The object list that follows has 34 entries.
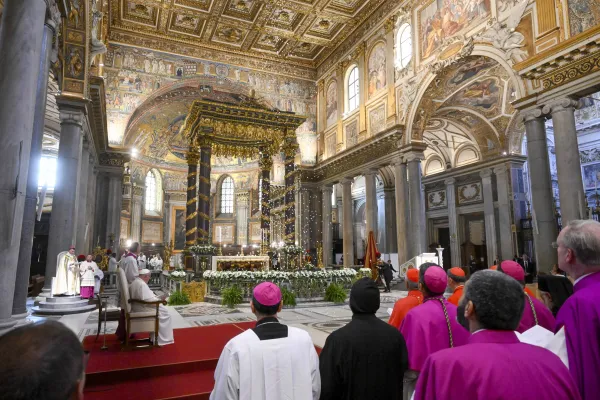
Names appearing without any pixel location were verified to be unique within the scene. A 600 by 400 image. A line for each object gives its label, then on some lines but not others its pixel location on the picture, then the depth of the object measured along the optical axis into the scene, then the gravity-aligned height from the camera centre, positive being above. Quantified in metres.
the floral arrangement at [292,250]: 15.41 +0.16
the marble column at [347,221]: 20.69 +1.75
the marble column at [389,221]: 23.52 +2.02
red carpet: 4.38 -1.45
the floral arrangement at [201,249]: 14.10 +0.19
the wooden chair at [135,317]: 5.96 -0.95
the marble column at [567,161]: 9.70 +2.34
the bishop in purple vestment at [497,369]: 1.31 -0.40
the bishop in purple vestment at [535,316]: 3.13 -0.51
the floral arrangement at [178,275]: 13.20 -0.70
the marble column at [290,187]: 16.41 +2.87
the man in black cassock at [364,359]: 2.33 -0.64
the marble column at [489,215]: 19.30 +1.92
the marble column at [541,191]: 10.45 +1.71
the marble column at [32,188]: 6.31 +1.17
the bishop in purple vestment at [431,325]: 2.79 -0.52
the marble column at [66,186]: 9.88 +1.82
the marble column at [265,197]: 17.33 +2.55
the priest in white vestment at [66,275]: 9.13 -0.48
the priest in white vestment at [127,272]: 6.37 -0.30
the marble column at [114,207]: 19.11 +2.34
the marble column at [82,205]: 13.30 +1.70
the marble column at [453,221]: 21.22 +1.80
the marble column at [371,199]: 18.48 +2.62
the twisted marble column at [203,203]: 15.02 +1.97
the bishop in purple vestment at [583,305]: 1.65 -0.23
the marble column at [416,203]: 15.87 +2.06
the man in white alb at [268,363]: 2.24 -0.64
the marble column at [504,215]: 18.50 +1.84
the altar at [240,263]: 14.81 -0.34
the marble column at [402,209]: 16.03 +1.84
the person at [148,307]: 6.21 -0.85
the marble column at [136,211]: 24.61 +2.74
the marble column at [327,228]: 22.41 +1.49
